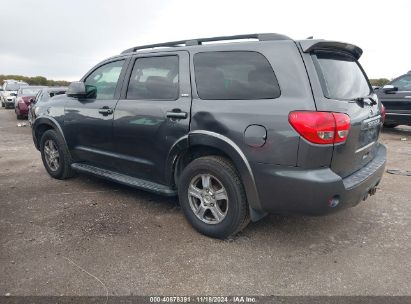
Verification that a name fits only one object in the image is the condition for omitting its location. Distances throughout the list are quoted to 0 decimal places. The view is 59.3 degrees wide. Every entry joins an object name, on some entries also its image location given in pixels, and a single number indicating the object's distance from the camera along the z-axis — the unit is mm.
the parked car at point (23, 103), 14492
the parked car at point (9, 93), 20231
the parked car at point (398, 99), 9008
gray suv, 2809
